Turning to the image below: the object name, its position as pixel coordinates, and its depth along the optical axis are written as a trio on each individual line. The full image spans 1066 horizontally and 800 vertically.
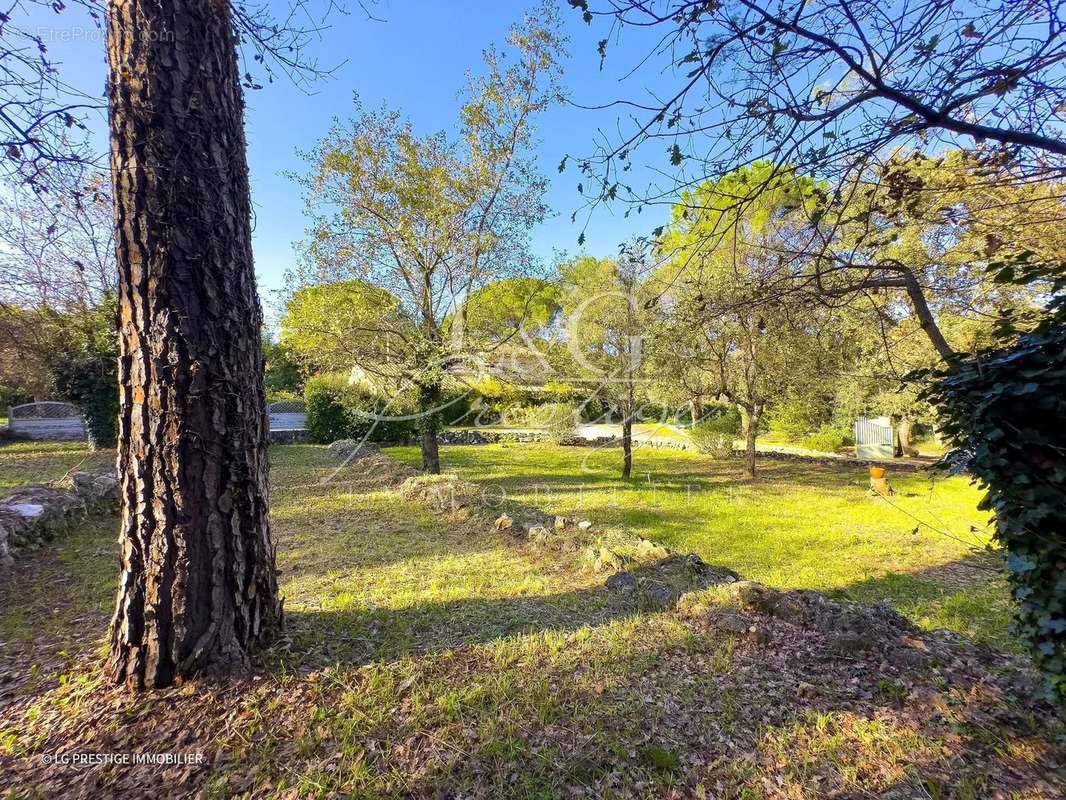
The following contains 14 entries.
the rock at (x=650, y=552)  4.74
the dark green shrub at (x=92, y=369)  11.11
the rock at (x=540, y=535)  5.46
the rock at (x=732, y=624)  2.98
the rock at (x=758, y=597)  3.24
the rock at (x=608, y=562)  4.50
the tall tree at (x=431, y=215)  8.65
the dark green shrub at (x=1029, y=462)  1.73
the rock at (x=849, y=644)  2.69
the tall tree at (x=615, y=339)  11.01
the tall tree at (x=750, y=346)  9.94
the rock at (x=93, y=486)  5.97
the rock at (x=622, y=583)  3.94
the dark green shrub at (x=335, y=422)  15.20
